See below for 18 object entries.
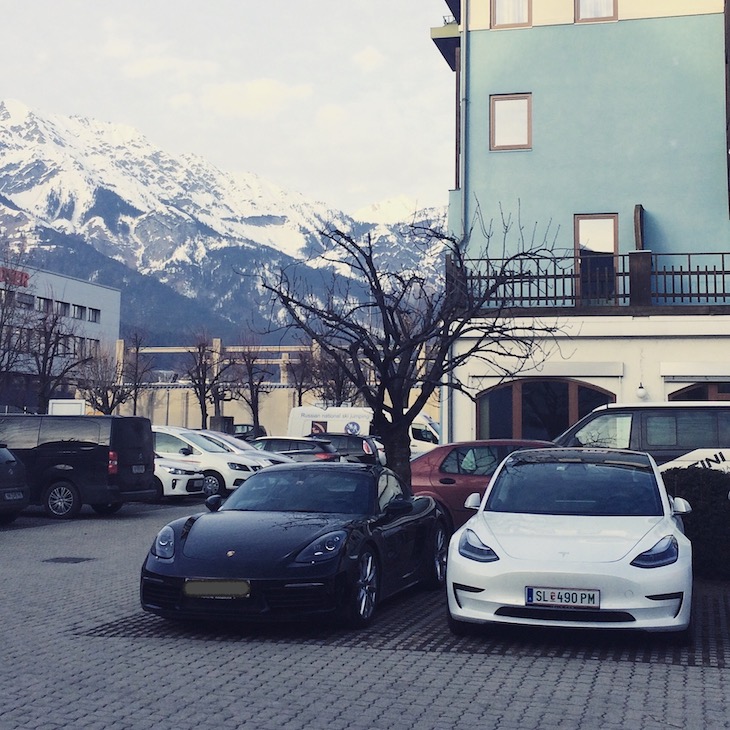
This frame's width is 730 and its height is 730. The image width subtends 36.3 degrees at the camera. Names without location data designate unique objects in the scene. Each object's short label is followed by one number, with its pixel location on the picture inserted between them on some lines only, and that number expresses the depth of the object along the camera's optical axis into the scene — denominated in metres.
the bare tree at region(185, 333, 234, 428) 72.25
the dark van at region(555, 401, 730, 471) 16.08
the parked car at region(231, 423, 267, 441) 49.39
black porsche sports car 8.65
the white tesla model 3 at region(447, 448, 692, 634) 8.03
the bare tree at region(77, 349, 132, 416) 67.19
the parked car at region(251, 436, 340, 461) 26.48
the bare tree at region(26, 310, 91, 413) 45.09
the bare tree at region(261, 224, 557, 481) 14.29
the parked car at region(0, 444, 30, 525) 17.55
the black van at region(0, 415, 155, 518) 19.81
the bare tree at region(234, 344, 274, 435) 73.62
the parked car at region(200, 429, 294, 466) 25.78
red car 15.12
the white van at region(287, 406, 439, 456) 36.59
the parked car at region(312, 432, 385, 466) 28.72
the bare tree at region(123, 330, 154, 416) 74.12
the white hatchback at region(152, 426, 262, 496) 24.62
